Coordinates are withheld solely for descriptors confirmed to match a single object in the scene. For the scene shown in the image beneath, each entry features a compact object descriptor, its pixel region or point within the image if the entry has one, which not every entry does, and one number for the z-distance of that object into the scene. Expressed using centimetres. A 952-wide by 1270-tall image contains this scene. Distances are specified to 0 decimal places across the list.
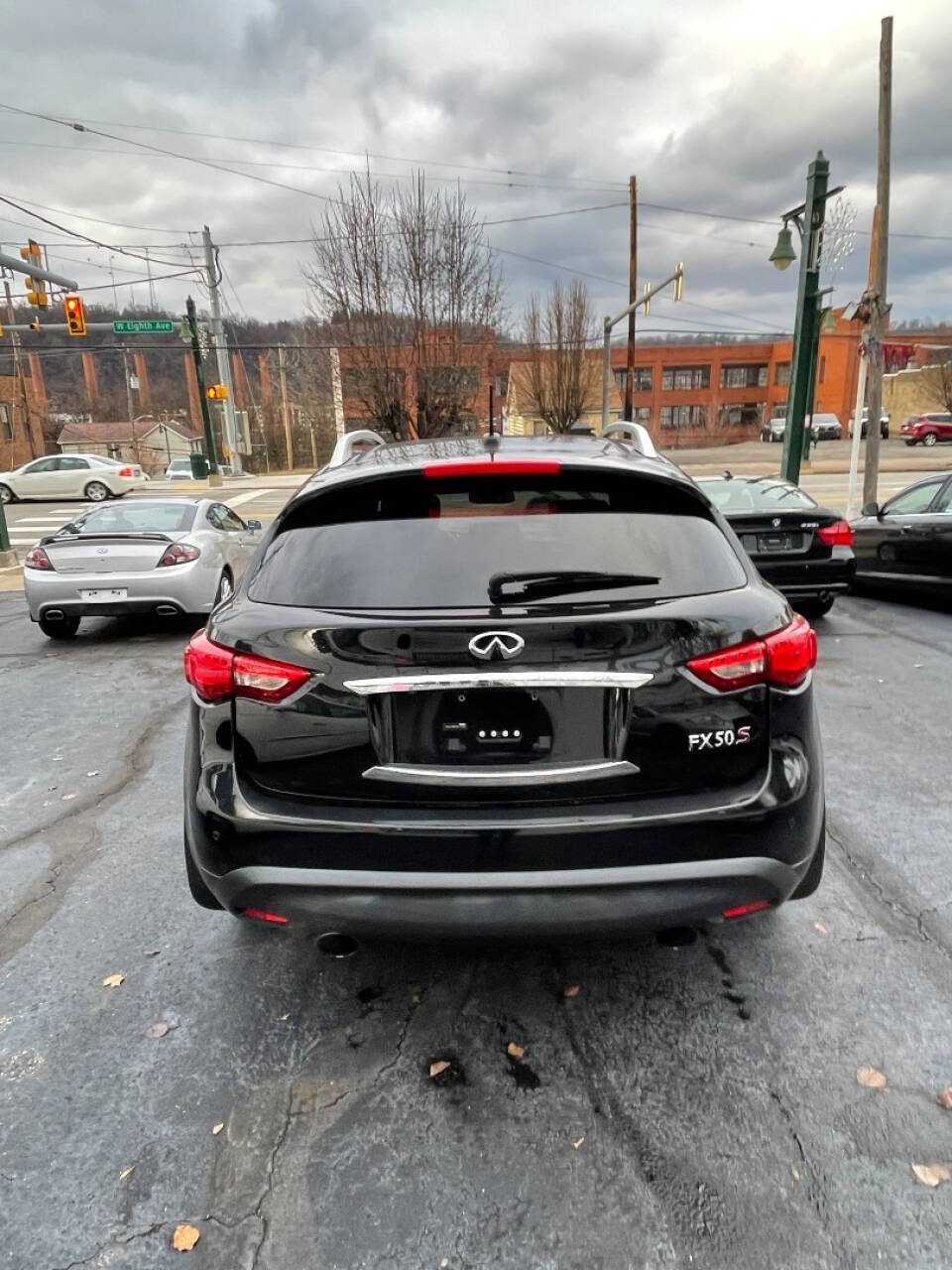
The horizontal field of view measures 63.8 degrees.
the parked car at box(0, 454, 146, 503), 2675
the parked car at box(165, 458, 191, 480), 4006
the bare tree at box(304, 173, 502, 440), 1573
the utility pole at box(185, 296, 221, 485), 3080
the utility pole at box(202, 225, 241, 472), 3441
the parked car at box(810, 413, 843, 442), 4938
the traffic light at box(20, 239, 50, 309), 1920
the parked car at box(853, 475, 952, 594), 767
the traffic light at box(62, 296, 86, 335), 2081
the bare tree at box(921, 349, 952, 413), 5600
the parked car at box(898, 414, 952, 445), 4410
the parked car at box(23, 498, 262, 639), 722
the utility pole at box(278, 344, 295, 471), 5722
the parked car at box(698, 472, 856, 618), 711
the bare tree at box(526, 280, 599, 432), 3359
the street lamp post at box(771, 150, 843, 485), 1252
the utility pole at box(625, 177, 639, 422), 3092
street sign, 2564
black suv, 196
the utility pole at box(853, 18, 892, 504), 1325
